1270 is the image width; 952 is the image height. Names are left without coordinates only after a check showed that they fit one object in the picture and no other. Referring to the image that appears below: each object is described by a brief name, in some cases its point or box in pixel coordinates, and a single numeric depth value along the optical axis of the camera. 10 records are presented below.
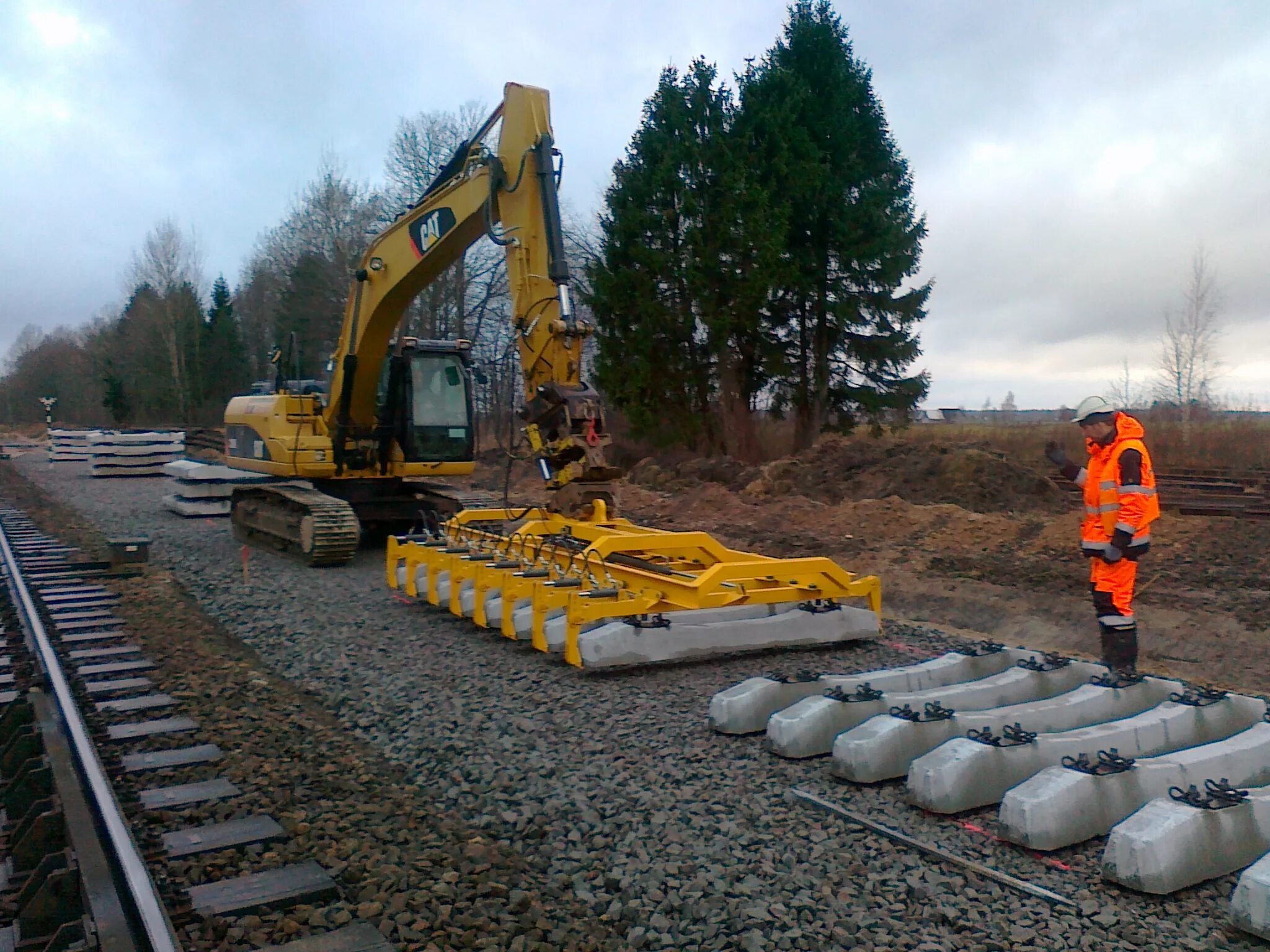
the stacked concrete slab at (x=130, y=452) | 27.56
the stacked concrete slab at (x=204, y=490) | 17.59
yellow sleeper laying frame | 6.66
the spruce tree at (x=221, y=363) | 52.56
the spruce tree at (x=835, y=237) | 22.83
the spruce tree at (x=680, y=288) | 22.67
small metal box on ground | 10.83
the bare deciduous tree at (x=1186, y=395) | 22.41
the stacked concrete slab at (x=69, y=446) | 33.75
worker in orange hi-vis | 5.74
